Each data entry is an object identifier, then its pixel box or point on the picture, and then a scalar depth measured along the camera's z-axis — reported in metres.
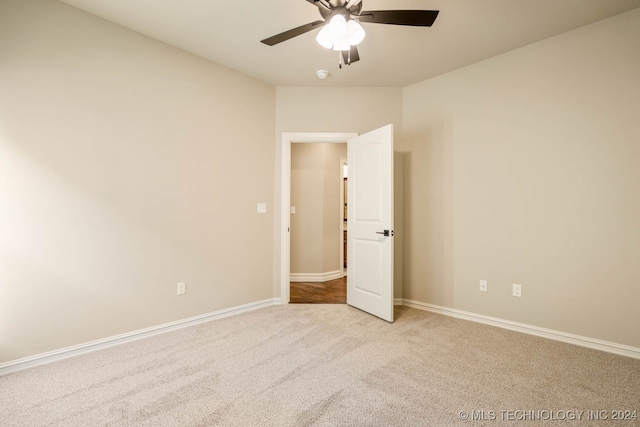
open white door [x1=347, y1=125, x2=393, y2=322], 2.95
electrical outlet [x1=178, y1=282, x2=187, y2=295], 2.79
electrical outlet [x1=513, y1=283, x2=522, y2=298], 2.73
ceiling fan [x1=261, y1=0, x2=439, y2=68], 1.70
